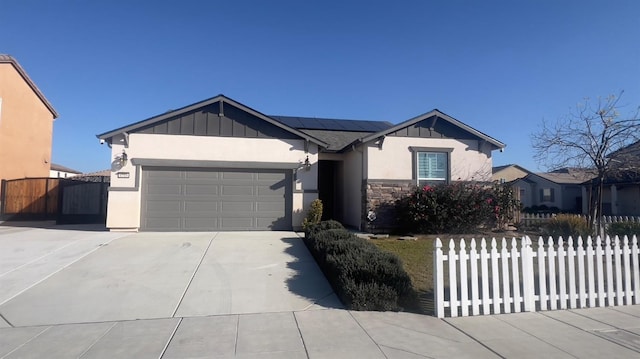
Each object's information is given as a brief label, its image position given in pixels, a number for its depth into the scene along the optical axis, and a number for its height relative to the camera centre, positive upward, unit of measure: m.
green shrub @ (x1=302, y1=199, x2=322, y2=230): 12.59 -0.48
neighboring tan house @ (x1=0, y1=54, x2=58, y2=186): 16.50 +3.49
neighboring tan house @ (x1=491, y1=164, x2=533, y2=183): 41.16 +3.16
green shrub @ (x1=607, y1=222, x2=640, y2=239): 9.49 -0.72
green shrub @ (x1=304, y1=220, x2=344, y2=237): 10.05 -0.75
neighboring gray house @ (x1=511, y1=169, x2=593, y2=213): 31.09 +0.79
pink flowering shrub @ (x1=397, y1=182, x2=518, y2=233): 12.37 -0.26
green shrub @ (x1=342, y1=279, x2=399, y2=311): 5.54 -1.45
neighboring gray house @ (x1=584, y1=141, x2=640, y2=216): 22.74 +0.27
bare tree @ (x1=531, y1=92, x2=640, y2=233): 9.96 +1.37
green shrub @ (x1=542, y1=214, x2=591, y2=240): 9.97 -0.71
